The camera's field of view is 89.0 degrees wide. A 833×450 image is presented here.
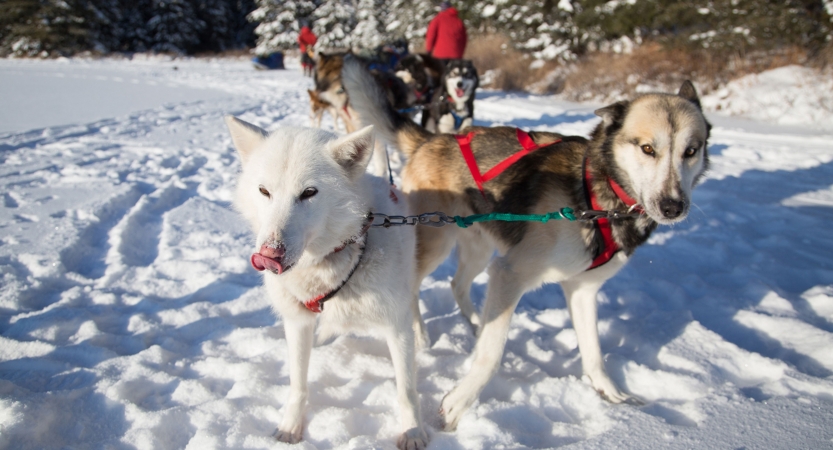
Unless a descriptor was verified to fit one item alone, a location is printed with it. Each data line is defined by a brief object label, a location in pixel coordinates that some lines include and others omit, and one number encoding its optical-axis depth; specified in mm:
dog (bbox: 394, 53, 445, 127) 6539
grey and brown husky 1857
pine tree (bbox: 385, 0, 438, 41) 22391
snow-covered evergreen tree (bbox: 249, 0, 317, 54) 30812
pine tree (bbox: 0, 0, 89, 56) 28050
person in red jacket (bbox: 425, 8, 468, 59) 8188
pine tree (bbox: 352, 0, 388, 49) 28844
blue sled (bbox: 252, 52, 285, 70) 21188
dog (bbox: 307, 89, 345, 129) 6794
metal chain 1812
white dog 1510
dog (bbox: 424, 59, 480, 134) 5508
